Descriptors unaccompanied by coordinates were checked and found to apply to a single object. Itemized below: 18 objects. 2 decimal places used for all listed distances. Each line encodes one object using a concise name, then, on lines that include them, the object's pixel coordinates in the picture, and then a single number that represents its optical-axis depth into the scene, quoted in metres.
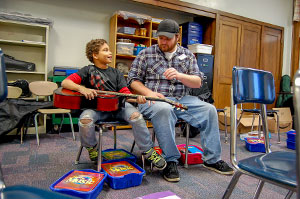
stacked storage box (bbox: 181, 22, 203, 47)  4.20
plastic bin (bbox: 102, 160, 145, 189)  1.56
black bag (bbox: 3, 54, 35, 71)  3.10
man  1.78
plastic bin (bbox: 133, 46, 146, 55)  3.75
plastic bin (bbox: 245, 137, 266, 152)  2.64
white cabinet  3.22
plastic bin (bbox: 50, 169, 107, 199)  1.30
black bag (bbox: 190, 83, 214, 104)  3.25
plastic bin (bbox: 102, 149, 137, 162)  1.93
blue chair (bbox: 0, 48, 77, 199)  0.51
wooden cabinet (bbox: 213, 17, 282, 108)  4.41
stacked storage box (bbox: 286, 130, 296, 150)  2.81
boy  1.72
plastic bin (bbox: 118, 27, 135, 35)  3.60
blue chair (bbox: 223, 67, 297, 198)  0.79
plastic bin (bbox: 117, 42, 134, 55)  3.59
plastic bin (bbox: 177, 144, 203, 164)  2.11
